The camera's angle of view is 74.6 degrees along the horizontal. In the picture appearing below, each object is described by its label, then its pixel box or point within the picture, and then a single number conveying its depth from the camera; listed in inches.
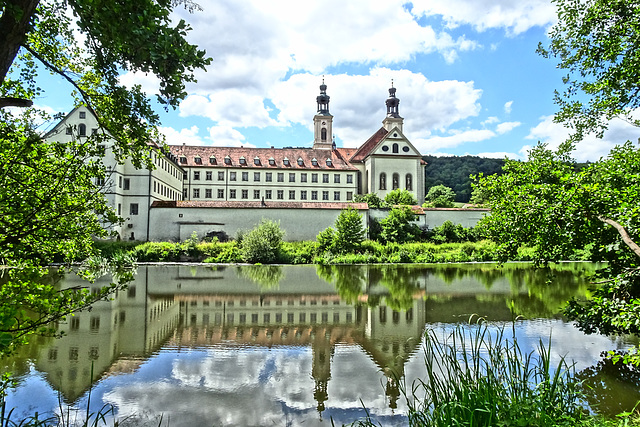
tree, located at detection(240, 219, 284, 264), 1135.6
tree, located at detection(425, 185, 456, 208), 2204.1
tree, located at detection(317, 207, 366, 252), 1226.0
